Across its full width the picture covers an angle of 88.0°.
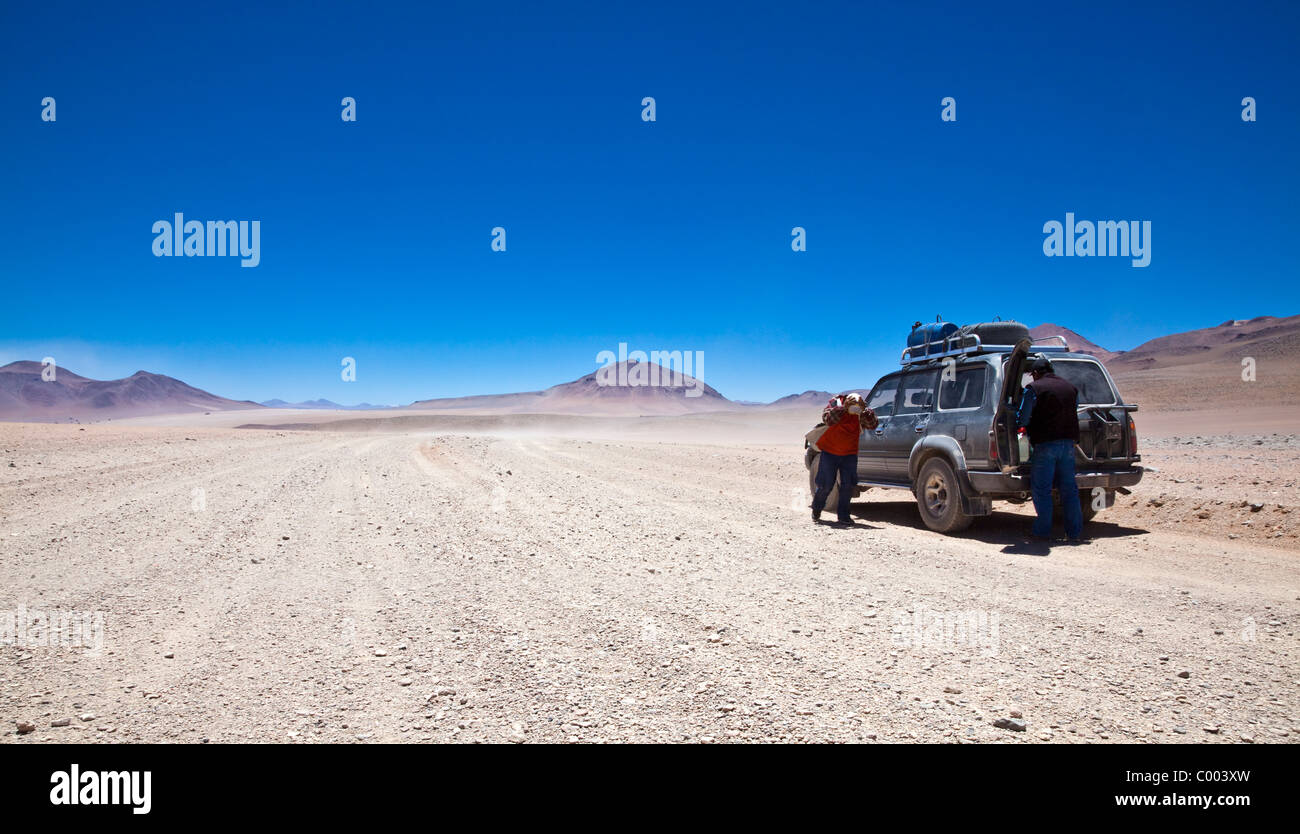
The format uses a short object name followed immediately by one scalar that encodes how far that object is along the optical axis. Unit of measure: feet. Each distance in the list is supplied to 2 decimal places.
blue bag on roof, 32.83
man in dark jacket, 23.70
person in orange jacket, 29.27
